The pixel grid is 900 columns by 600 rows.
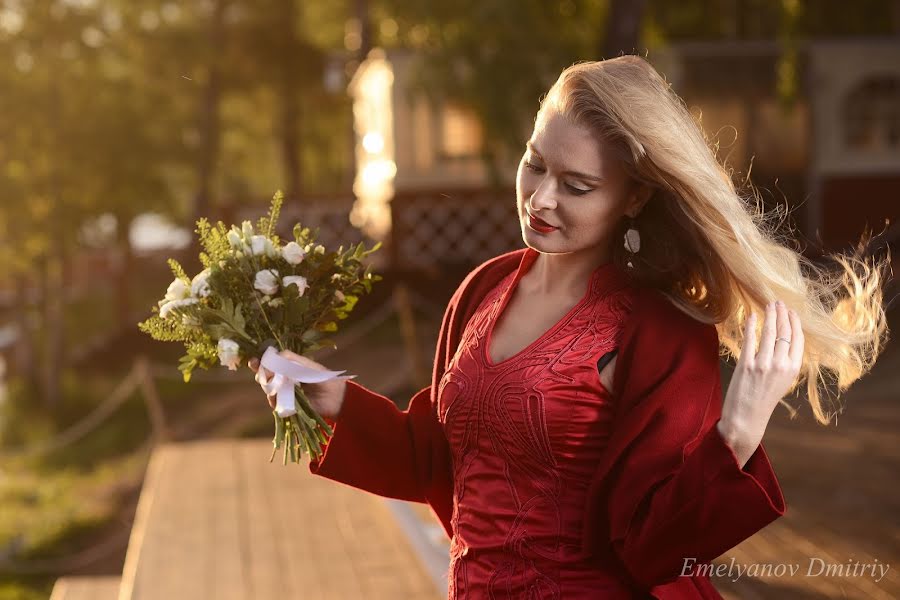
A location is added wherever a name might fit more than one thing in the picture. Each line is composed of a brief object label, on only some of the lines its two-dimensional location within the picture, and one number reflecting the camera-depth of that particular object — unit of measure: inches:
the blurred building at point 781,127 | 613.0
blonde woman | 76.1
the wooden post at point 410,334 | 369.7
